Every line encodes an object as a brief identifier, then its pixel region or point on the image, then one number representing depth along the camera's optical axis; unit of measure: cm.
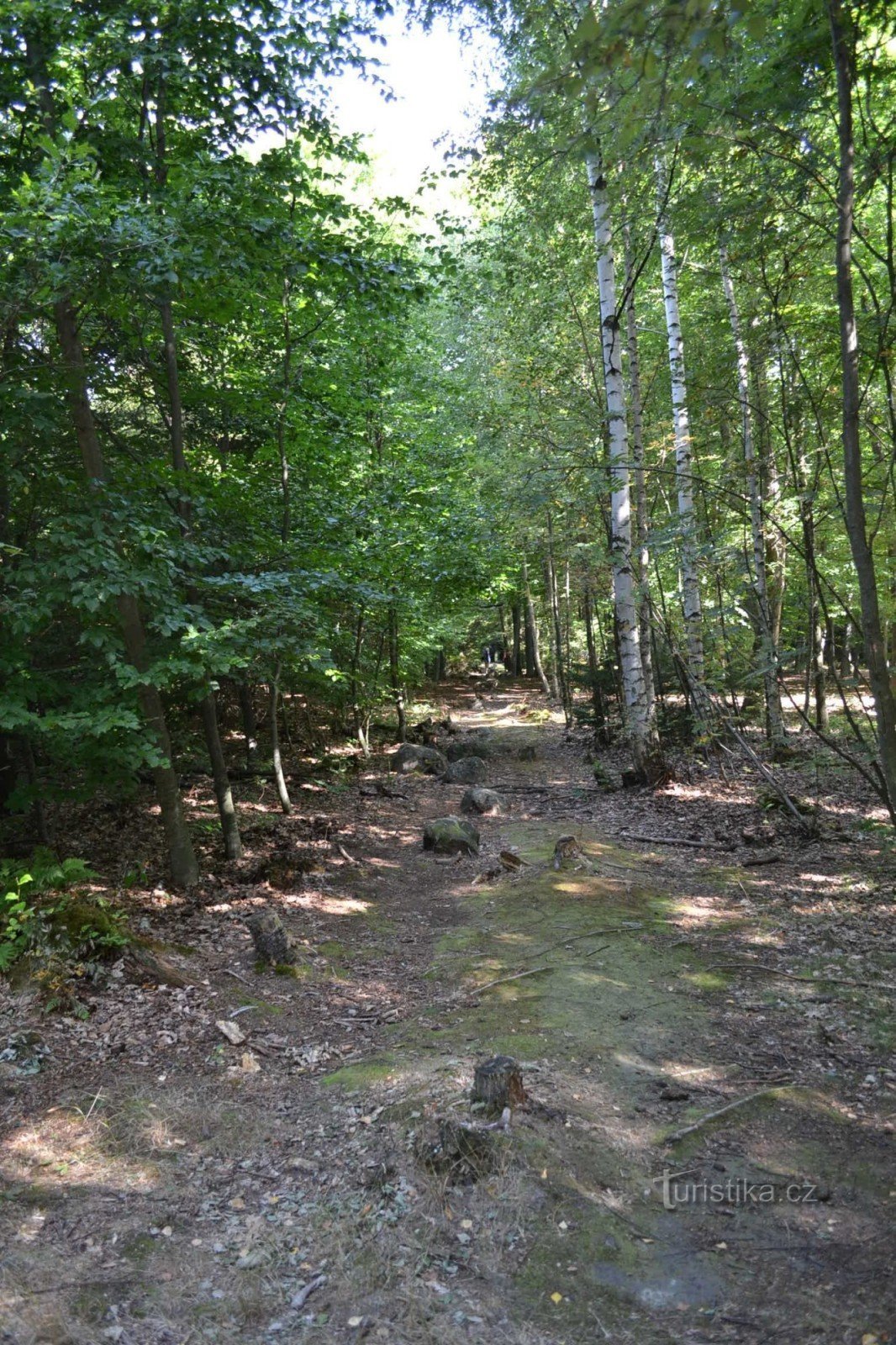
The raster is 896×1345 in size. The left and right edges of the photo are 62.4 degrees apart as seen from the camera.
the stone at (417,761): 1547
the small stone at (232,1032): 506
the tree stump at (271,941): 628
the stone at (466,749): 1641
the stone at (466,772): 1467
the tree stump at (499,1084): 388
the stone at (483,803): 1199
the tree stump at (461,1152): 356
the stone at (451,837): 974
